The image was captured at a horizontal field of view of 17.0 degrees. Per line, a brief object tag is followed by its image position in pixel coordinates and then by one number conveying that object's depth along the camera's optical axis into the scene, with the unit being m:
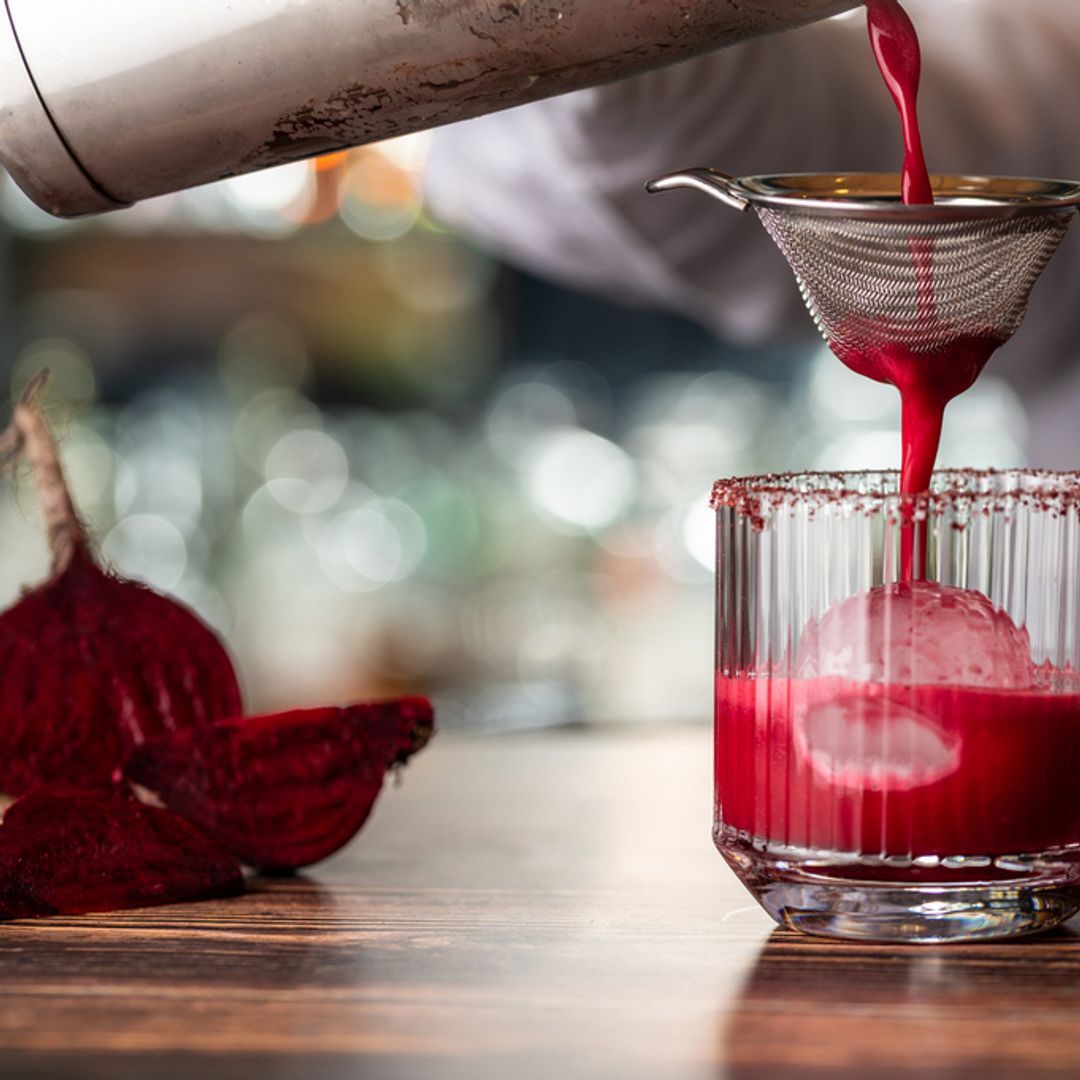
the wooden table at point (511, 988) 0.66
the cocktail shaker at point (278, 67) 0.76
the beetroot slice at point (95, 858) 0.77
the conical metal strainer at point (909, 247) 0.75
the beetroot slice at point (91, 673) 0.84
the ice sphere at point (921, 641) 0.72
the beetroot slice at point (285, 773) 0.82
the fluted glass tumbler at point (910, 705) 0.73
